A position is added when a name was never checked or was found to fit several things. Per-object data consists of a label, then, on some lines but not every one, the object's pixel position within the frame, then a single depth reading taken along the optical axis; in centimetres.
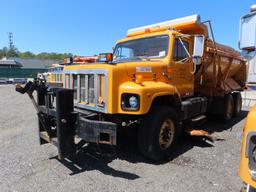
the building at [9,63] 4168
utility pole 7463
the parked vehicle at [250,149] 155
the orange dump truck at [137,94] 323
